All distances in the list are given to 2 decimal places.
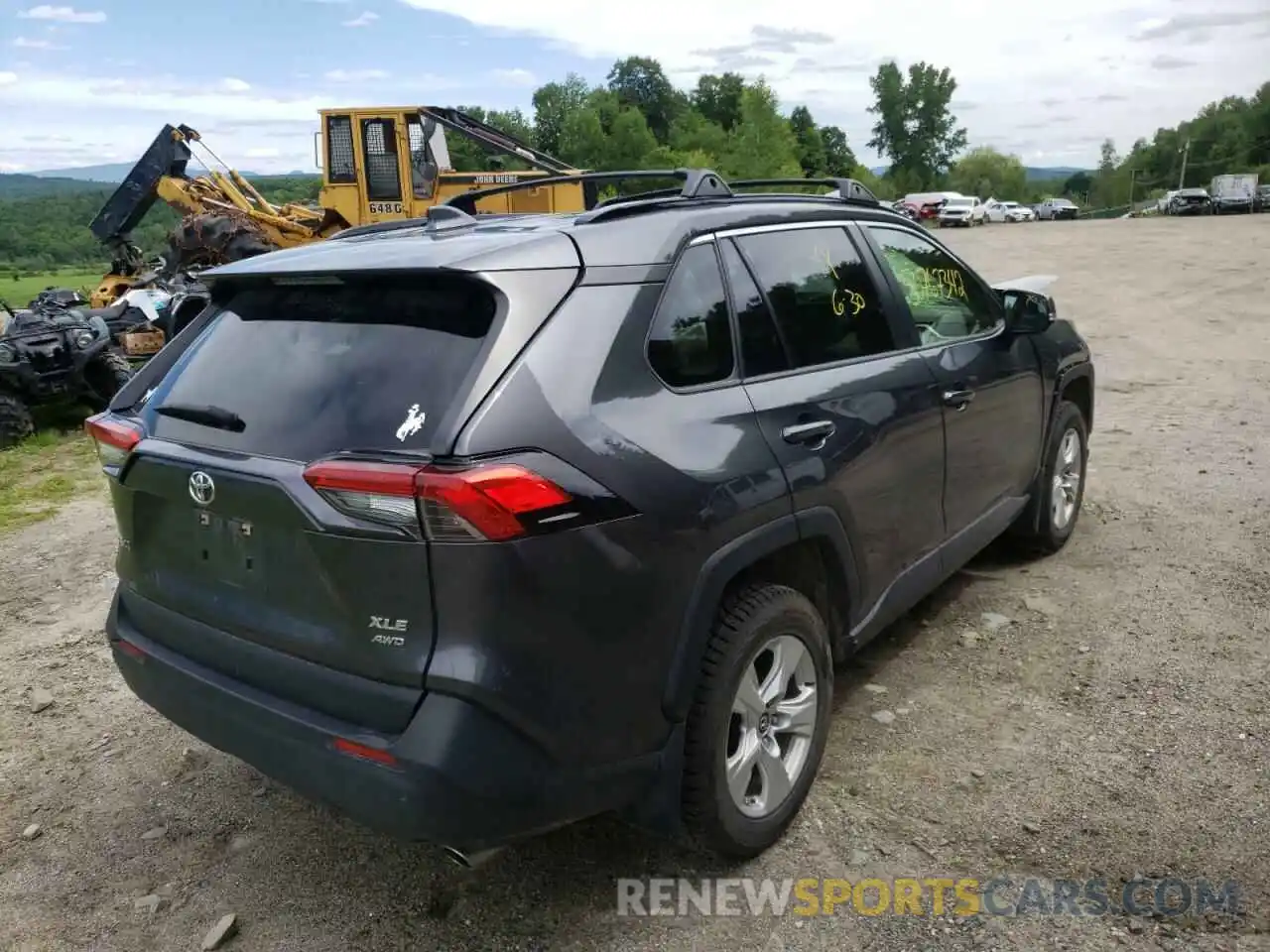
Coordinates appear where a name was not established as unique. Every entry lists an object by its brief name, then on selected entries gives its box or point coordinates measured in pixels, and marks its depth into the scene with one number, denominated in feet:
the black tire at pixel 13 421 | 27.94
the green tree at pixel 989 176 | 366.02
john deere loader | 46.75
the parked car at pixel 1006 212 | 206.08
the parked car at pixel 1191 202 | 190.49
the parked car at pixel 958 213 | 181.06
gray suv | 6.96
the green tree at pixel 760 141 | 173.37
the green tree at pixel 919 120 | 332.19
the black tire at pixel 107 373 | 29.55
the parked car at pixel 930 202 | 193.50
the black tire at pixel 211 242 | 45.91
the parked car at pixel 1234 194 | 180.65
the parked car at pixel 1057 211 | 229.86
